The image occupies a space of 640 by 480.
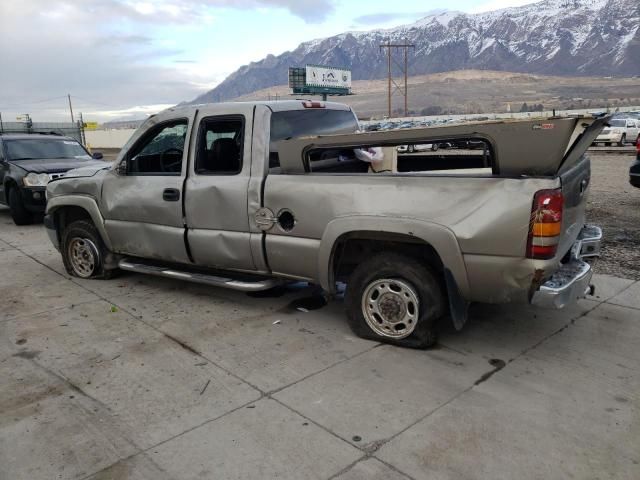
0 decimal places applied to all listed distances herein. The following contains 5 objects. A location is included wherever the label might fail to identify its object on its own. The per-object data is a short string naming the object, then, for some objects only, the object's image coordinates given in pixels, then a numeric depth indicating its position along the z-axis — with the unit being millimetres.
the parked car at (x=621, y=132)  28062
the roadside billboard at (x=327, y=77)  84875
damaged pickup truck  3529
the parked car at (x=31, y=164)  10047
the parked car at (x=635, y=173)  9078
